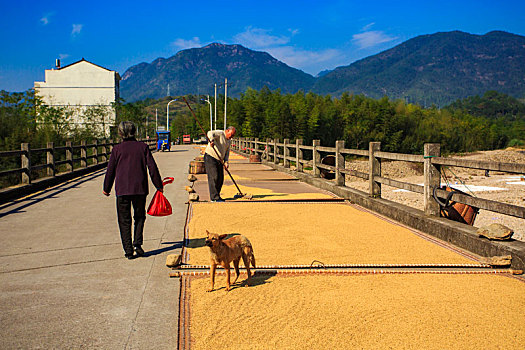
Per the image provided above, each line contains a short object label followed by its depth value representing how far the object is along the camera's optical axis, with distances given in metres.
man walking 6.18
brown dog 4.60
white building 89.69
